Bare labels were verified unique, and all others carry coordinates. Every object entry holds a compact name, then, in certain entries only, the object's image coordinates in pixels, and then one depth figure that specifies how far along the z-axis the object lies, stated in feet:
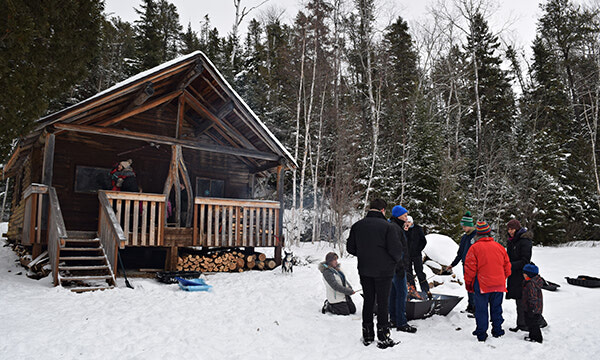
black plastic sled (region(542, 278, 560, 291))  30.35
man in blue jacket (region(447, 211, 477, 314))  20.79
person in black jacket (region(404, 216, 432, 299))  20.76
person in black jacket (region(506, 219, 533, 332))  17.46
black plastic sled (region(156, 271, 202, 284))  27.25
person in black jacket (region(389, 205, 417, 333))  17.17
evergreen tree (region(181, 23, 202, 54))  95.96
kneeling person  19.95
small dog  33.17
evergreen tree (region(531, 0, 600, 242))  67.97
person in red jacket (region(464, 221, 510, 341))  15.88
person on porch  31.65
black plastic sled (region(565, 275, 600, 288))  31.81
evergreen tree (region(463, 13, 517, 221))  72.59
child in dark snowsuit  15.96
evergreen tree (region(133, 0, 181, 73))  82.33
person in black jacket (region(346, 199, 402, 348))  15.07
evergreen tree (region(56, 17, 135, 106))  77.71
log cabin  27.73
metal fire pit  17.98
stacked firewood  32.71
